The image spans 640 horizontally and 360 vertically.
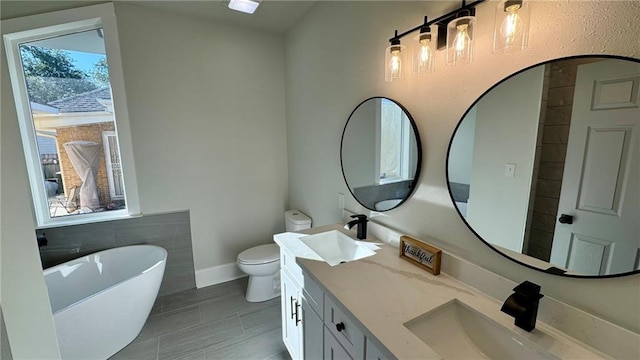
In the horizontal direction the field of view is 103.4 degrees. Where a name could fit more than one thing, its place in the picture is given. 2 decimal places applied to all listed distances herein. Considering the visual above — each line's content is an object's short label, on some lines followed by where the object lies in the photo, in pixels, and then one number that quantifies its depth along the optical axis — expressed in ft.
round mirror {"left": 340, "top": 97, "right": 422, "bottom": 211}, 4.59
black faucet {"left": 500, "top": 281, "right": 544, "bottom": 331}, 2.67
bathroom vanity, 2.65
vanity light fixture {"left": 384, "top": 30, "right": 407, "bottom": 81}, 4.26
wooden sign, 3.92
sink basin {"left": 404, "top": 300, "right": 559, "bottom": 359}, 2.83
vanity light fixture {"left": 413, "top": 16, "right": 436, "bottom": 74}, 3.73
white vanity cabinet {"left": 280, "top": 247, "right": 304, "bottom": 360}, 4.93
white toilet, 7.76
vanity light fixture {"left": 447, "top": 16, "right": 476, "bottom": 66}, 3.25
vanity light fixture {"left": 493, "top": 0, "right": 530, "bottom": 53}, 2.84
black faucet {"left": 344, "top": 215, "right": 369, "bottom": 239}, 5.39
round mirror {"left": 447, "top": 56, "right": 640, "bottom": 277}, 2.38
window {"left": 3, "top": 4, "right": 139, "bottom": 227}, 7.05
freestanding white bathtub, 5.39
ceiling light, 6.60
